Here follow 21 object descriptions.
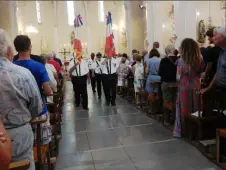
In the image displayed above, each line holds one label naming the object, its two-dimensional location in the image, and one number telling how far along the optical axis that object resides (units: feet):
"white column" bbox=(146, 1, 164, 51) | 39.55
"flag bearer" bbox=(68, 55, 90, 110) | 26.80
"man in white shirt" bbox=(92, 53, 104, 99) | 29.93
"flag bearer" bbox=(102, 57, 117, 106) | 27.99
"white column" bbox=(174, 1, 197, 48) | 32.04
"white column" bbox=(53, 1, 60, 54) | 81.61
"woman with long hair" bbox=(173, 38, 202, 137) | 15.24
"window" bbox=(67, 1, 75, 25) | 82.94
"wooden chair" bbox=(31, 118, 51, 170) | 8.93
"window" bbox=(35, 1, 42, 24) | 80.53
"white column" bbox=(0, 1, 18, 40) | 27.19
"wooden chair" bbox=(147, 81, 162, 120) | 21.26
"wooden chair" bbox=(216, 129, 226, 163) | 11.55
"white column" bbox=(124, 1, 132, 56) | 52.39
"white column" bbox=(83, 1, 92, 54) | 82.89
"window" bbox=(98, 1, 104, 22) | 83.78
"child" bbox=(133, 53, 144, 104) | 25.81
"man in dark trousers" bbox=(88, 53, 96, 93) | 35.37
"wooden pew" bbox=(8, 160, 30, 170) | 5.74
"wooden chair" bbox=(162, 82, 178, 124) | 17.56
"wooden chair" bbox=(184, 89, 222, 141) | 14.23
